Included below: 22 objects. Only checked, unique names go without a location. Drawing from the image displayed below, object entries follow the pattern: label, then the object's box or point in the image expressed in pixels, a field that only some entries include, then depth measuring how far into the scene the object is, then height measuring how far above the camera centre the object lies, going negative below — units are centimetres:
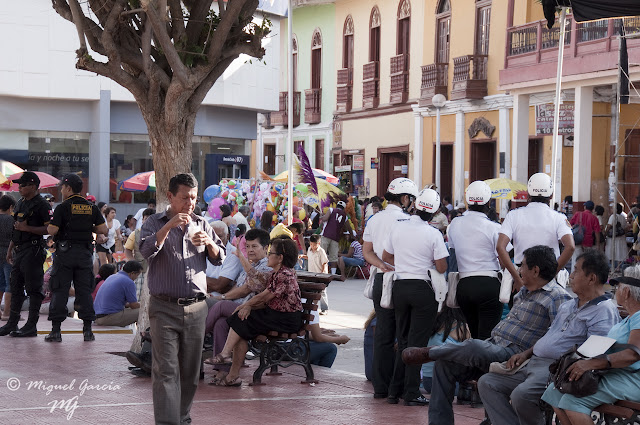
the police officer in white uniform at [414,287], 968 -95
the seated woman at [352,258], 2550 -184
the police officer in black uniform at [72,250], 1318 -90
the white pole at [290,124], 1912 +96
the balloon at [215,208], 2506 -73
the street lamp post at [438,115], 3120 +176
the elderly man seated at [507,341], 793 -116
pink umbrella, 2672 -15
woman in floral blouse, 1056 -127
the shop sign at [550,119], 2833 +155
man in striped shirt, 777 -86
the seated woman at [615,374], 664 -116
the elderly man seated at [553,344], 725 -109
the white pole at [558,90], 2030 +169
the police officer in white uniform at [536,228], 1035 -45
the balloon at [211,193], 2778 -43
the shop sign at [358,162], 4056 +53
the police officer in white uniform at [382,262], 1007 -77
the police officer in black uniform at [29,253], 1368 -97
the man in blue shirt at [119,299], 1469 -164
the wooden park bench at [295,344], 1071 -162
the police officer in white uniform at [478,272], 1006 -85
